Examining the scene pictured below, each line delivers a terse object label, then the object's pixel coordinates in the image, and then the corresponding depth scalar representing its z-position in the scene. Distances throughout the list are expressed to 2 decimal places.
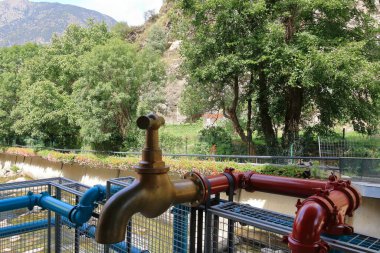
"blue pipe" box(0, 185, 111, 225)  2.11
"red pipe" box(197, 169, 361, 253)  0.96
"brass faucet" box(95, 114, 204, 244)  1.22
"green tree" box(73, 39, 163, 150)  14.68
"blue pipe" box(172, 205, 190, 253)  1.61
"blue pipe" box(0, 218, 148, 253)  2.21
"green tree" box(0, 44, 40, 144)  22.41
